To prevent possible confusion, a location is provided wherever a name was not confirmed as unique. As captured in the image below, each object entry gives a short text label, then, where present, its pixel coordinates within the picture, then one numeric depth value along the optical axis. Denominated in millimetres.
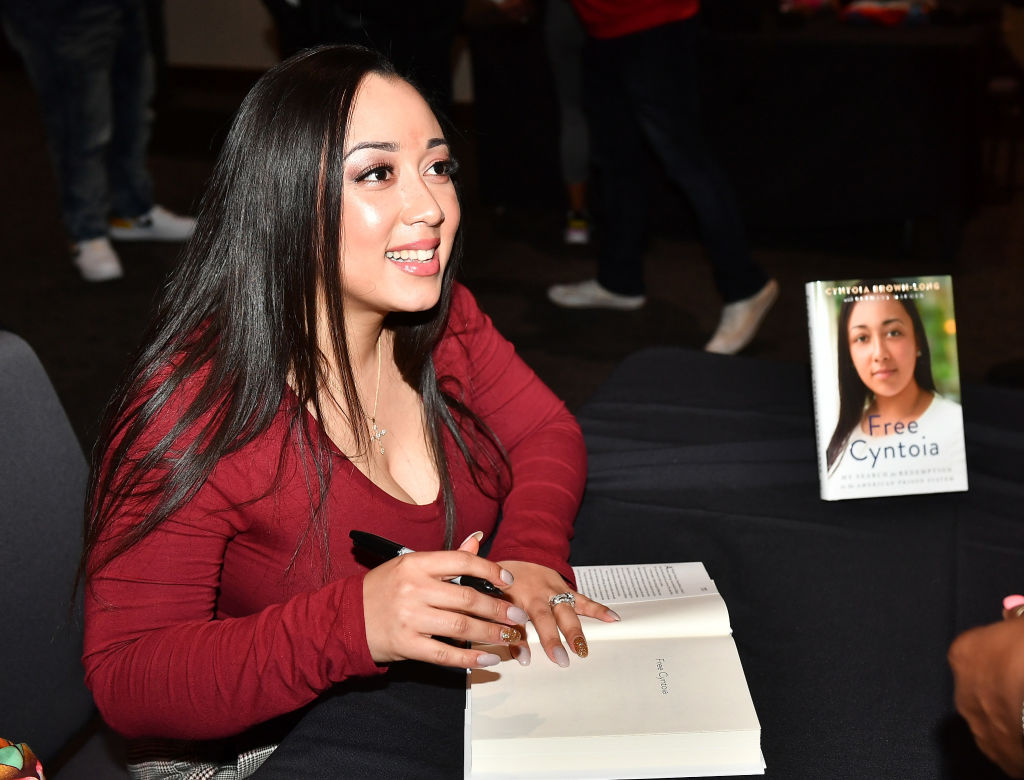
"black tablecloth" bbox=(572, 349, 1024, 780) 969
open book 893
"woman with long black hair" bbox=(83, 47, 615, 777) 982
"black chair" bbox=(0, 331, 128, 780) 1158
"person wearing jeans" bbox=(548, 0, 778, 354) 2987
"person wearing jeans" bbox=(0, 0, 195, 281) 3674
